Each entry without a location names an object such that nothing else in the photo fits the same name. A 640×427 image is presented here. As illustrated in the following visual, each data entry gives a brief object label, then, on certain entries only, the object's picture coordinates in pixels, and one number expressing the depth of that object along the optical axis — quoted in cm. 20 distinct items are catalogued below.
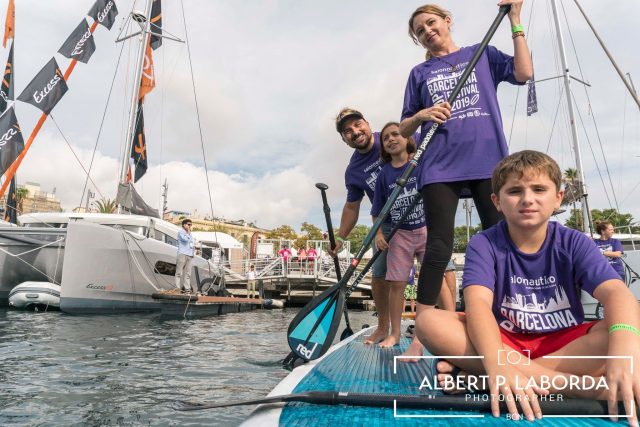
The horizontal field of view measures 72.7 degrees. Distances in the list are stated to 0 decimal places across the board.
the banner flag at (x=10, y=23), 1258
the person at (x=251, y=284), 2038
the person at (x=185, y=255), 1106
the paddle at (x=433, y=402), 133
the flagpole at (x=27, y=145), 986
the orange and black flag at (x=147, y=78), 1445
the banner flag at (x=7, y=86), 1163
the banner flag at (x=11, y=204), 1448
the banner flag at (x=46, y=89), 1055
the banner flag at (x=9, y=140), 994
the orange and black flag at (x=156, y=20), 1603
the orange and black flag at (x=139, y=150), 1405
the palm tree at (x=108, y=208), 2223
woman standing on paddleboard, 243
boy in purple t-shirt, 140
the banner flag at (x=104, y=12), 1297
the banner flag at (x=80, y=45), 1197
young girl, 335
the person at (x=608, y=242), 723
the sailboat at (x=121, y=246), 1002
